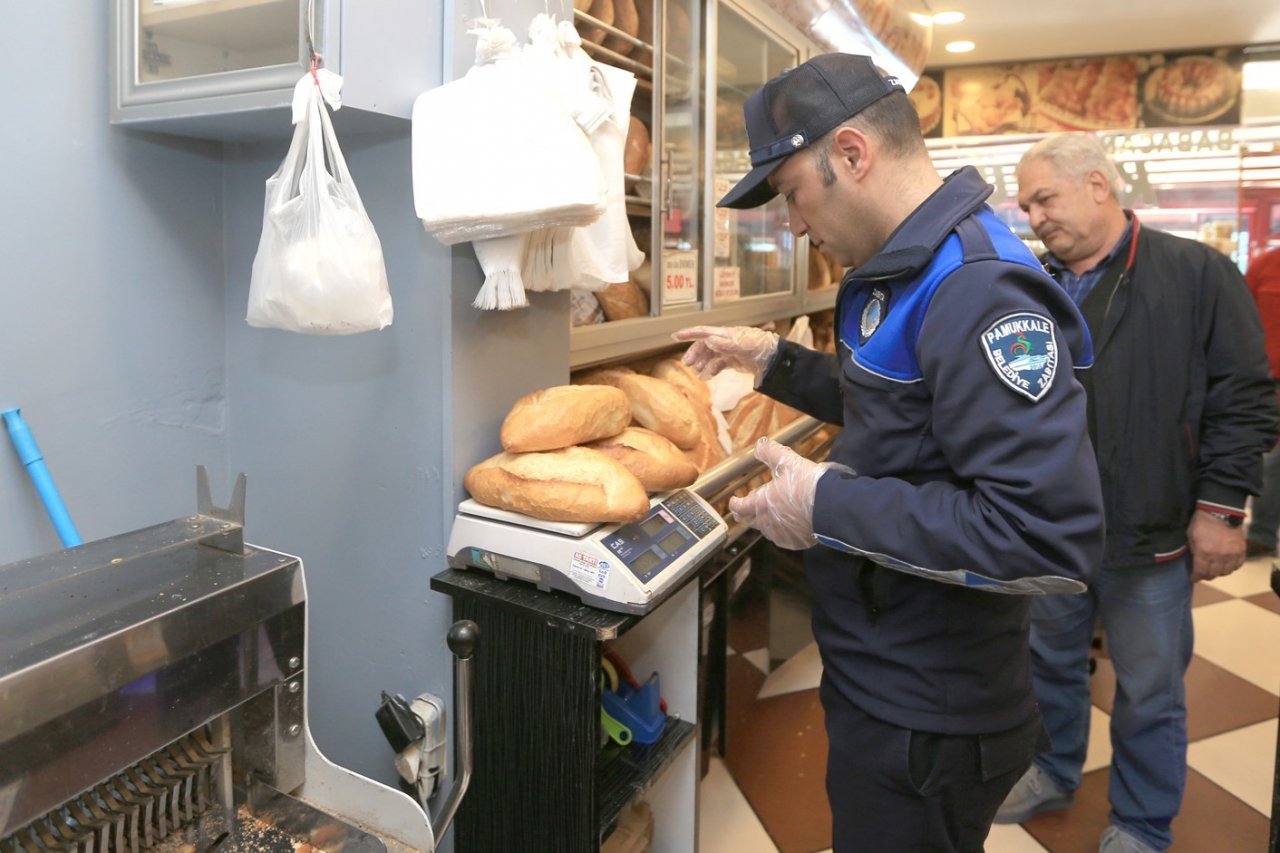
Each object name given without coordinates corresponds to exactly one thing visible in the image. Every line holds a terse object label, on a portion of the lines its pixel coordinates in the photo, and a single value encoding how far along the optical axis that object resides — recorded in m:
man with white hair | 2.03
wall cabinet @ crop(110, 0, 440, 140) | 1.29
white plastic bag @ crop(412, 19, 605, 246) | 1.29
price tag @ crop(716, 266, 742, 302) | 2.72
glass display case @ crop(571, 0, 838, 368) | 2.26
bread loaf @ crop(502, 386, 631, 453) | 1.53
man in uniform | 1.09
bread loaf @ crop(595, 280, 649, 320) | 2.20
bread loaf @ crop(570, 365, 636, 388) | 2.13
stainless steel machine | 0.83
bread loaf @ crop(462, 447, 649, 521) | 1.43
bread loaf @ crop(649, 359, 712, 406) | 2.30
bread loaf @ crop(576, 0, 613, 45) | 2.10
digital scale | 1.42
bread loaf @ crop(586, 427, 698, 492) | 1.60
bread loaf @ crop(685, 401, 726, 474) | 2.04
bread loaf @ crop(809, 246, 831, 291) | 3.90
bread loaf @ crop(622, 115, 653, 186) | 2.18
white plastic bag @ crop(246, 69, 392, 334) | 1.26
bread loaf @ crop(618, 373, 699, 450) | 1.95
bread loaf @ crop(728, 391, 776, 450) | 2.43
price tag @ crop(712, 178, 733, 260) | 2.67
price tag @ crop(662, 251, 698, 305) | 2.36
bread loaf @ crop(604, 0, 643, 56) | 2.17
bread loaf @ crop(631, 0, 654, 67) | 2.25
